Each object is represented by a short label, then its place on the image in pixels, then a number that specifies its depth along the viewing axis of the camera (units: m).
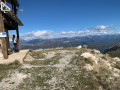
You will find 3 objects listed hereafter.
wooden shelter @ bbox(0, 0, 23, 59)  10.38
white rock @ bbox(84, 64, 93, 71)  8.31
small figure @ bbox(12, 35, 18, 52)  14.31
